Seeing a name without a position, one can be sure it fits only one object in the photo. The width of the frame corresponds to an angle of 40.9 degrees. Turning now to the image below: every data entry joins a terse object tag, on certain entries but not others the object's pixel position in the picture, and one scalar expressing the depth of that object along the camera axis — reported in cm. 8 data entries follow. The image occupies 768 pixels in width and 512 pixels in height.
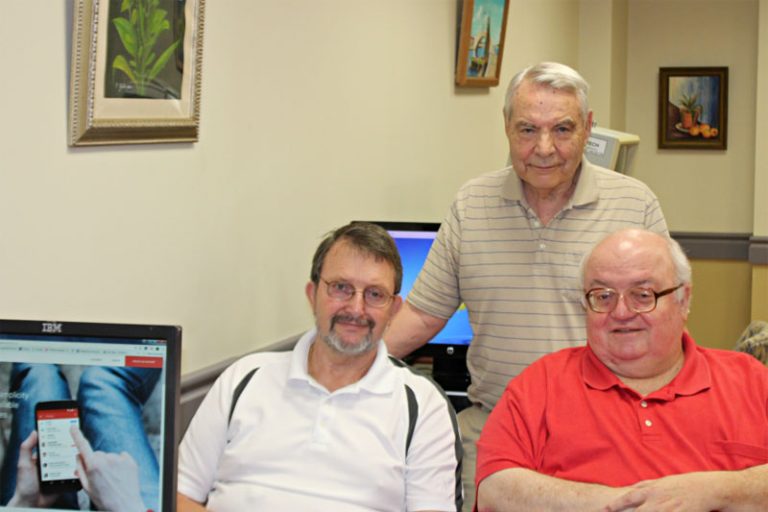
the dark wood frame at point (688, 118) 691
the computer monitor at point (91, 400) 155
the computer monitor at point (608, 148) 418
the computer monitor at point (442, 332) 335
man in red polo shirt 214
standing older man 267
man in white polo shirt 215
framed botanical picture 203
